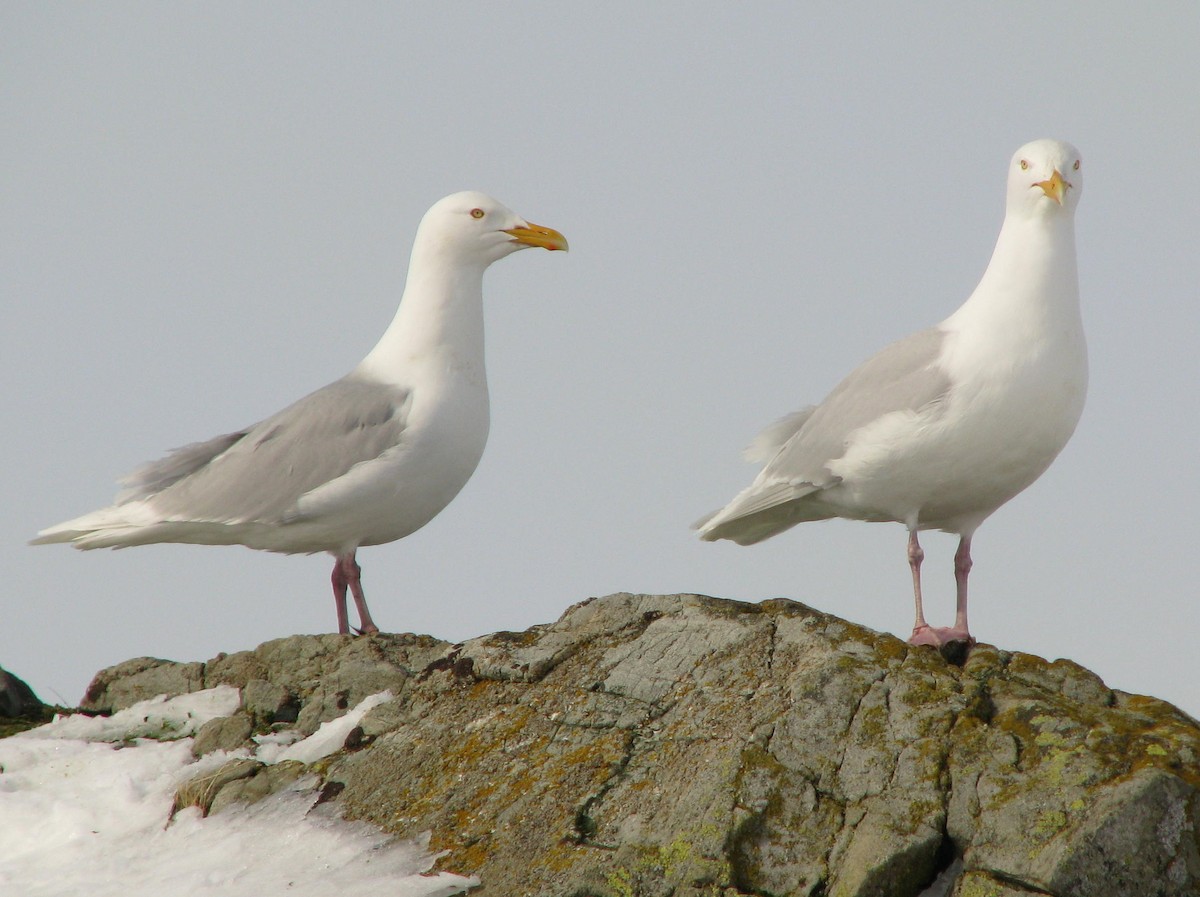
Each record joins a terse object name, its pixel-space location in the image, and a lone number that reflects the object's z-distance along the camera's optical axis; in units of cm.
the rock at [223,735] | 1611
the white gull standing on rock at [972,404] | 1764
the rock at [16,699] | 1856
